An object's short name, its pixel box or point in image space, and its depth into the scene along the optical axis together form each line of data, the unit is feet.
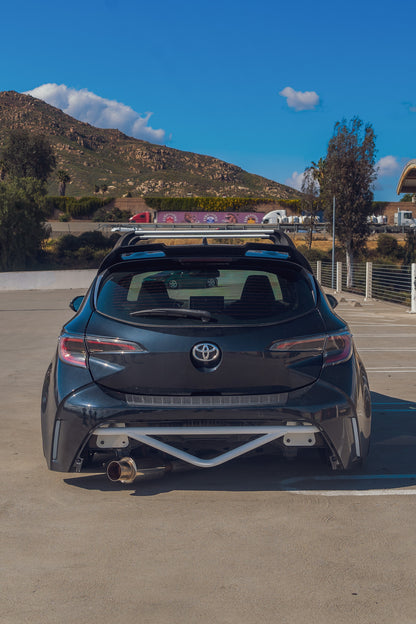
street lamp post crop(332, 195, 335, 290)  123.44
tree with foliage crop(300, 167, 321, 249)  204.67
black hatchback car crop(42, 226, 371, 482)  14.56
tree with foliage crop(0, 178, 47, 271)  207.21
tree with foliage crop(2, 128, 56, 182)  320.09
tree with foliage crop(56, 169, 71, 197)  434.51
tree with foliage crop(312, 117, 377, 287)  141.18
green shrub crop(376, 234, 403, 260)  233.55
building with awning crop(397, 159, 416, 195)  141.49
